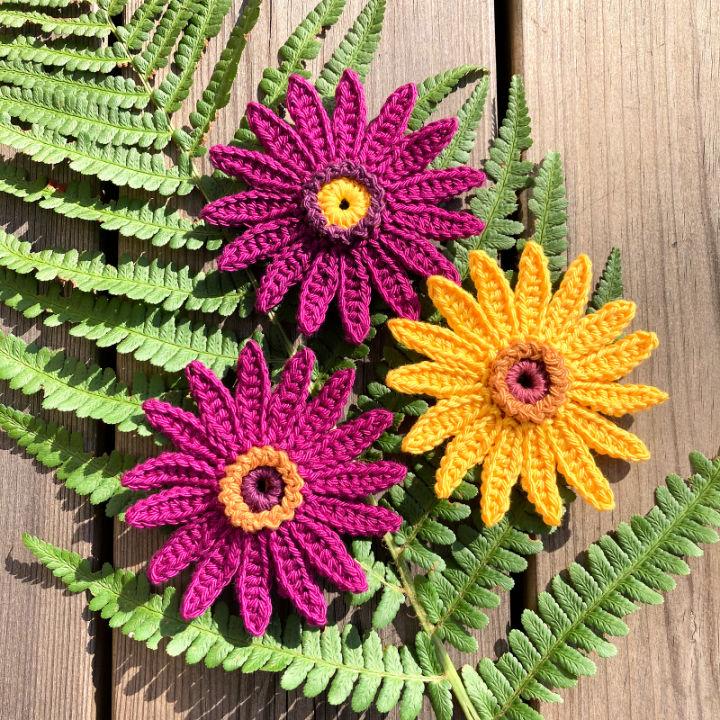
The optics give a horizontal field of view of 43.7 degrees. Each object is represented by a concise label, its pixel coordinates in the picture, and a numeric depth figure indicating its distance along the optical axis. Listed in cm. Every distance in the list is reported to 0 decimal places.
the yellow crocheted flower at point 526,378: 32
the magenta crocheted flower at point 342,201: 33
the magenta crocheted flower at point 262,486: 32
